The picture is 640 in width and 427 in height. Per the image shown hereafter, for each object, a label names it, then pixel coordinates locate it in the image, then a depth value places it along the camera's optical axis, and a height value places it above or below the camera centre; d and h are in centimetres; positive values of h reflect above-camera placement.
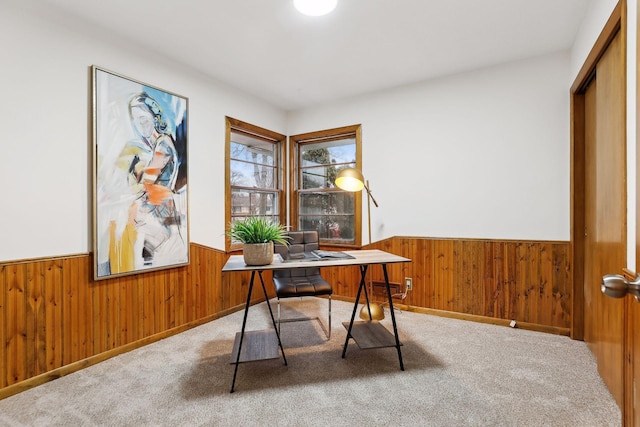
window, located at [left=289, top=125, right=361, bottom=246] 411 +36
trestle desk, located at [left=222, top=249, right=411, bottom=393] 212 -96
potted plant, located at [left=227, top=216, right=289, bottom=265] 208 -17
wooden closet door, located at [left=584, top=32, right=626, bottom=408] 177 +4
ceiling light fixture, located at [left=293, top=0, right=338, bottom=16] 213 +140
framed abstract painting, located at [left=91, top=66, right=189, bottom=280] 242 +31
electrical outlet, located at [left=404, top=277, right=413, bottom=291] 363 -81
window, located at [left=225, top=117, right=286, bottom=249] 372 +51
